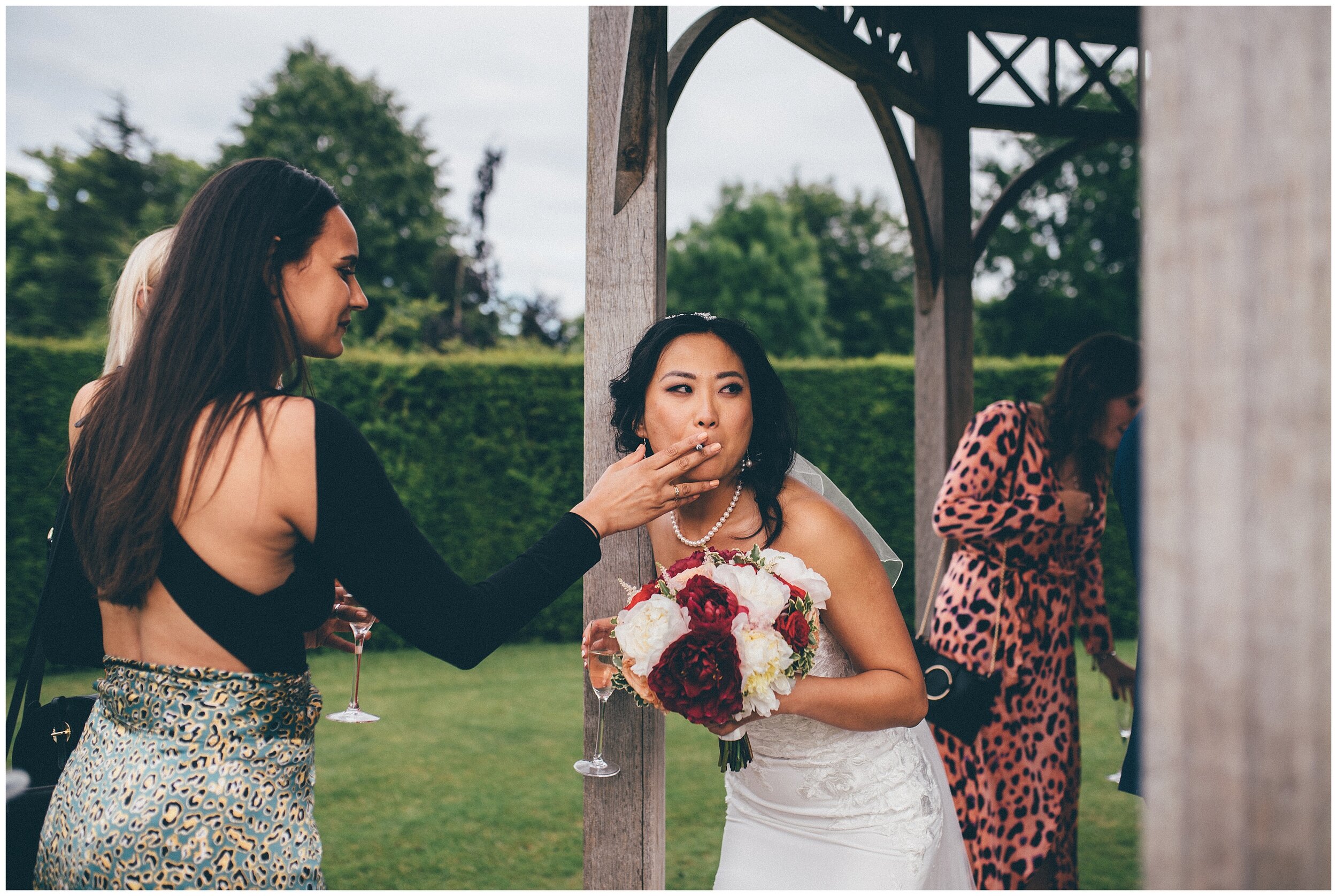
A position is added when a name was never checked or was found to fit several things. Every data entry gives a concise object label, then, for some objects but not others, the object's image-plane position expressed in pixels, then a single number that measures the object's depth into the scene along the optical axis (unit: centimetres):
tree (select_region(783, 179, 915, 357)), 3078
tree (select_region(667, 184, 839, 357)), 3109
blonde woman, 190
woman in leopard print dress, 348
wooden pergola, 61
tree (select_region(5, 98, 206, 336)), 2098
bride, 218
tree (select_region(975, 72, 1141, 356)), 2256
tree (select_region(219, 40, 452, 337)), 2295
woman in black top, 153
